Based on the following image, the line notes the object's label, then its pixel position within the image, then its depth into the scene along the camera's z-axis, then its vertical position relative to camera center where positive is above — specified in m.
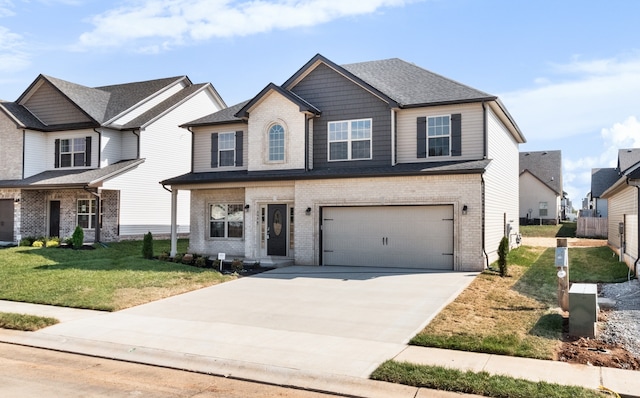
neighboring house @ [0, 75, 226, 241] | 26.73 +2.92
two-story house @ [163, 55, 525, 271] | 17.27 +1.46
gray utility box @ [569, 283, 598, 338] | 8.66 -1.71
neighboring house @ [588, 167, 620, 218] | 50.00 +3.28
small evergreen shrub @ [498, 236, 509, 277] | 15.38 -1.28
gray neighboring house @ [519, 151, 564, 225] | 48.94 +1.71
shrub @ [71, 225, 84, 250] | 22.52 -1.13
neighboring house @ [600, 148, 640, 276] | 14.63 -0.05
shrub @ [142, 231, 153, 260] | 20.23 -1.37
